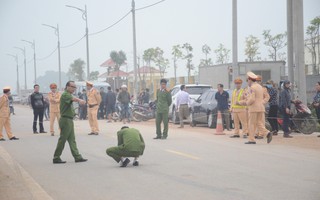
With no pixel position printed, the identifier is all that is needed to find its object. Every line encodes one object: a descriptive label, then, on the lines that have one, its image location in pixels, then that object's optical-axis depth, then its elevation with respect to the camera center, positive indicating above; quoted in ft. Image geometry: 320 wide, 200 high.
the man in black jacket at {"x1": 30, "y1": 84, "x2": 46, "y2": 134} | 73.77 -0.53
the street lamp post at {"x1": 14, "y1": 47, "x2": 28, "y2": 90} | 363.15 +15.28
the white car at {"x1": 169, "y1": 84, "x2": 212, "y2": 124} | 90.23 +0.41
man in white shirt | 79.77 -1.15
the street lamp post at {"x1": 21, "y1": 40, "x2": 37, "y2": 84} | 312.09 +17.45
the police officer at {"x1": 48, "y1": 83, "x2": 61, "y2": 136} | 69.77 -0.92
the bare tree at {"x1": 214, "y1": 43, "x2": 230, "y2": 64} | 214.48 +15.25
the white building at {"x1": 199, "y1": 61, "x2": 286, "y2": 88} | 104.88 +4.42
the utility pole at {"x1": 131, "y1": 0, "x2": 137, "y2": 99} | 135.95 +14.07
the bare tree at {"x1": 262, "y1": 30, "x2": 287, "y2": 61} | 174.68 +16.34
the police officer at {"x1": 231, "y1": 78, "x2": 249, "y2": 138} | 58.80 -1.81
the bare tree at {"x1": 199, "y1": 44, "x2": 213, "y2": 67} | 214.69 +14.20
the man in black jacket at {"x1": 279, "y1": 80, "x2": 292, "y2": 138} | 58.59 -1.27
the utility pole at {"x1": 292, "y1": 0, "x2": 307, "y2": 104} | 64.85 +4.92
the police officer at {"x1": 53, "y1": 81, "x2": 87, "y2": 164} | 42.27 -1.95
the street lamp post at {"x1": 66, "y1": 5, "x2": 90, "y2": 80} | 169.89 +17.95
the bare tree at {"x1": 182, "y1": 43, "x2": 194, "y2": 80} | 216.74 +14.74
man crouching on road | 38.14 -3.45
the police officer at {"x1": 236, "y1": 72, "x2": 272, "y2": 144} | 53.83 -1.12
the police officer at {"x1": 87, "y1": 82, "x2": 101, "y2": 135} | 69.05 -1.14
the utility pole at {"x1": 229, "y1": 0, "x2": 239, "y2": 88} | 86.99 +8.36
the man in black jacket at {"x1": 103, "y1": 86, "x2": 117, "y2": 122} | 104.88 -1.04
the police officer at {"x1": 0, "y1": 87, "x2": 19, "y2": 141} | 65.41 -1.58
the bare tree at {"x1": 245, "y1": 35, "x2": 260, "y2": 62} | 188.24 +14.89
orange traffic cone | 65.92 -3.86
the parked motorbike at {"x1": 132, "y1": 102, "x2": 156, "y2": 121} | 104.39 -2.99
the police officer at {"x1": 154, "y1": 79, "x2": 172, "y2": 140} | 60.70 -1.27
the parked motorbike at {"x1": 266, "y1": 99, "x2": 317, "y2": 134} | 61.67 -3.04
